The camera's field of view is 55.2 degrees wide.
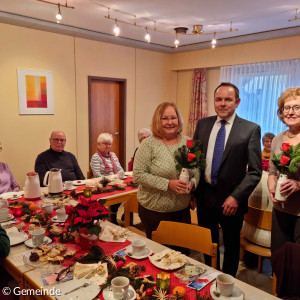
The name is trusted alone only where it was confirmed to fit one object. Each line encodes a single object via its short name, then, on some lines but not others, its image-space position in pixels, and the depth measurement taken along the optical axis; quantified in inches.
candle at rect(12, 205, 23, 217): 82.8
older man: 137.1
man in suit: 79.1
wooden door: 206.1
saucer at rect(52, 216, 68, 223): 77.5
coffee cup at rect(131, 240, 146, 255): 60.6
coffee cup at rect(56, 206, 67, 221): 78.5
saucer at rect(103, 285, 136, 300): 47.3
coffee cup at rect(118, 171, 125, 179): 134.0
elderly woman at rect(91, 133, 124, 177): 143.5
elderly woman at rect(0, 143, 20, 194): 120.5
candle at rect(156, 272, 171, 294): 48.6
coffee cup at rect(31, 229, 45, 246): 64.4
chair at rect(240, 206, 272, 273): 91.3
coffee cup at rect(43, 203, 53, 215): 81.3
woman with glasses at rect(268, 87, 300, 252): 68.9
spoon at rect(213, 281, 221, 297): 47.9
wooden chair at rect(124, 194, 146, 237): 97.1
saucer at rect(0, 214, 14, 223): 79.7
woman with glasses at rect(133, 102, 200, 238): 78.2
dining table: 49.4
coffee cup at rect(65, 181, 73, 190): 112.6
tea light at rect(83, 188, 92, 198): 69.6
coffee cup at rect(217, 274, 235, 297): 46.8
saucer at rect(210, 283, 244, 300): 47.1
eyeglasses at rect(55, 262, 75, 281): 52.7
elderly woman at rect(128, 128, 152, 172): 151.2
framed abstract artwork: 166.6
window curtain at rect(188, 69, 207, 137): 232.1
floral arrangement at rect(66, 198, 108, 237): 59.4
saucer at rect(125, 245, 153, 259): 59.9
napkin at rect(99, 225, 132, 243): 68.2
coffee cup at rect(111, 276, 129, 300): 46.2
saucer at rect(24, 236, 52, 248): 65.1
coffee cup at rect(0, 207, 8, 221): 78.9
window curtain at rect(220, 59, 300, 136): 188.2
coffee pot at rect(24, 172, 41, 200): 97.1
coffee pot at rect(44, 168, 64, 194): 103.3
